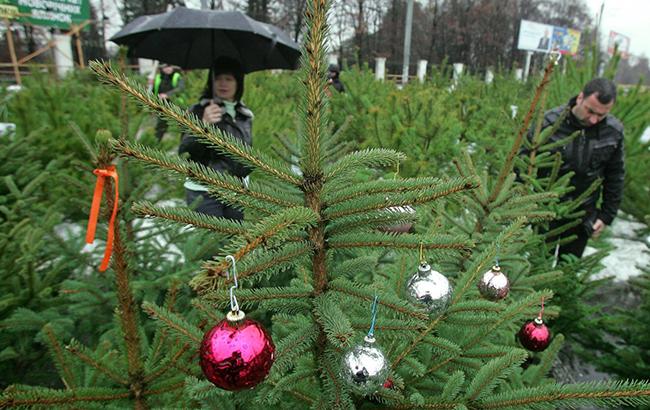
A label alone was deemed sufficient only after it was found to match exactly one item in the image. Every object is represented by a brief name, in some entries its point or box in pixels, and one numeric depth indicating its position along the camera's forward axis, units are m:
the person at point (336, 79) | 8.09
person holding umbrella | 2.99
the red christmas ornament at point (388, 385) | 1.28
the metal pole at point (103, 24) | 28.35
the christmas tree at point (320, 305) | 0.81
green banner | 18.38
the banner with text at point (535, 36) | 35.12
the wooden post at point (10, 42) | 15.12
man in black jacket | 3.11
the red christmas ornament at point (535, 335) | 1.75
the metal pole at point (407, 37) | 14.29
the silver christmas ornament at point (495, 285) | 1.65
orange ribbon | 1.03
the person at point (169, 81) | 6.83
